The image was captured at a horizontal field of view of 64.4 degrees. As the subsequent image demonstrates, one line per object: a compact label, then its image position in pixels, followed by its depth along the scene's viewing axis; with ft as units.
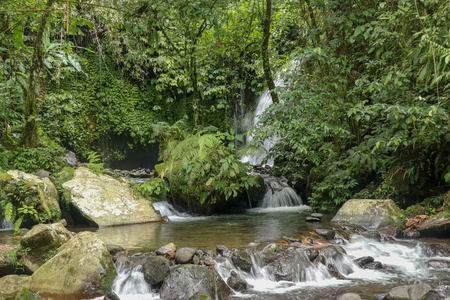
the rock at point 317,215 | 25.38
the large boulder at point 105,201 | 25.49
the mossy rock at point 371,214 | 21.97
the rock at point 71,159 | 38.93
